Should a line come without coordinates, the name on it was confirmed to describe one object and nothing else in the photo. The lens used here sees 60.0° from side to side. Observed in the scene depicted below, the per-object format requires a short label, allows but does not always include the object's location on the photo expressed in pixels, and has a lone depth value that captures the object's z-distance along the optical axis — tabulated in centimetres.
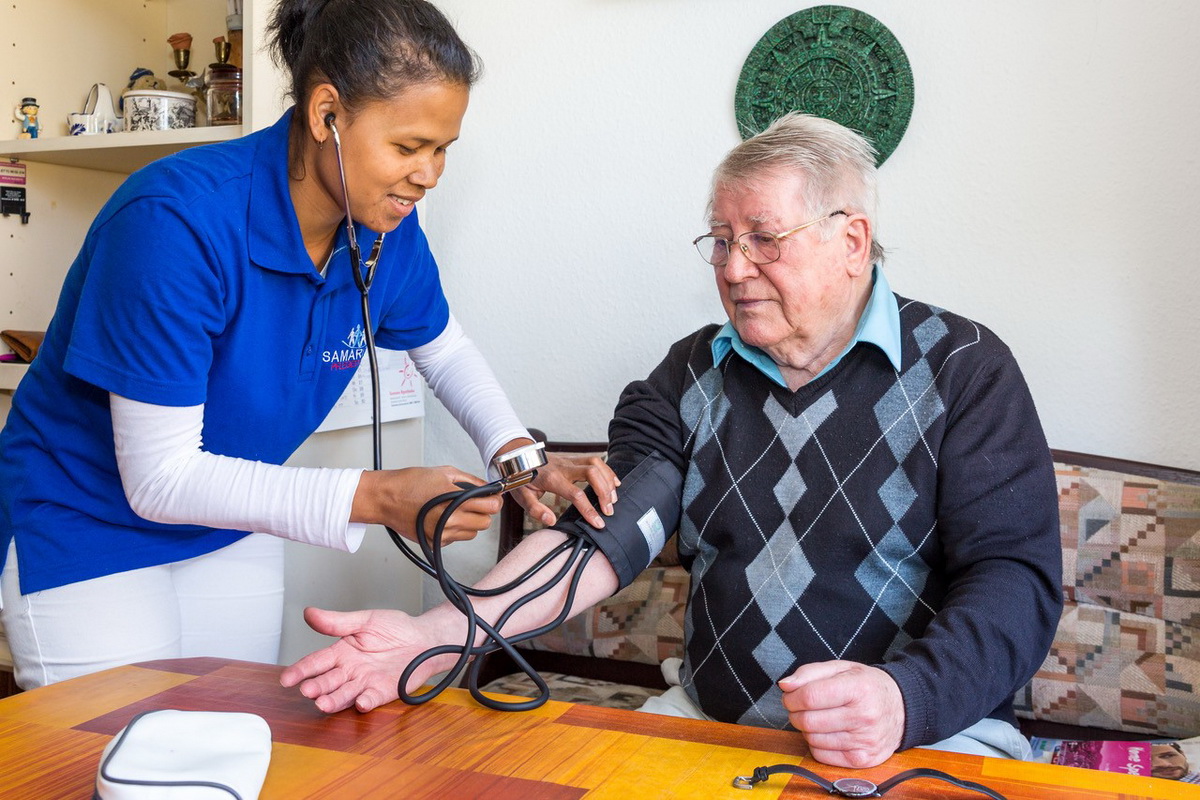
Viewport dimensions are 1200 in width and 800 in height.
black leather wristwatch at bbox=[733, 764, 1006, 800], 81
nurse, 112
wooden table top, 81
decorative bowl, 207
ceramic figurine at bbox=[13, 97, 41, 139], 224
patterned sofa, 153
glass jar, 205
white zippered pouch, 72
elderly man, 121
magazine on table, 137
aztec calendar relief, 182
